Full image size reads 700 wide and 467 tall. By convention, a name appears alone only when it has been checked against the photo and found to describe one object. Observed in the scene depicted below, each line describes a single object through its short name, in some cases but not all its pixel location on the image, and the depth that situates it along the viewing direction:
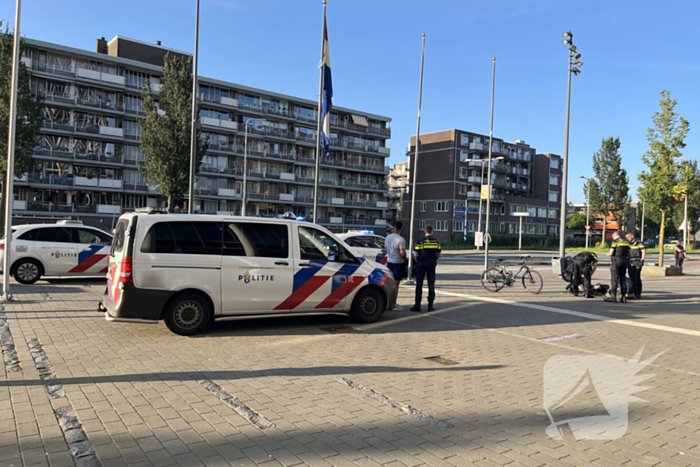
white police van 7.54
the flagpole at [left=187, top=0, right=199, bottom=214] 19.16
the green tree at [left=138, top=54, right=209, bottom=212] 31.17
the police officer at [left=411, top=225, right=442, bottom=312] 10.80
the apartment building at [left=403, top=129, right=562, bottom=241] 77.19
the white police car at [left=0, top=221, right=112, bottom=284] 13.15
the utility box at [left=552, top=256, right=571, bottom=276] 16.86
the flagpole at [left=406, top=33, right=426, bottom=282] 17.76
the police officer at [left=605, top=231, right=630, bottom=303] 12.65
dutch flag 14.80
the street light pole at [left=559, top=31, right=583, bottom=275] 18.70
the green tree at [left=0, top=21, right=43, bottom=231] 25.94
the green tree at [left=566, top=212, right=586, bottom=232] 95.94
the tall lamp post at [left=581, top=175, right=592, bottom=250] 63.19
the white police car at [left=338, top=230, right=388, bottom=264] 16.49
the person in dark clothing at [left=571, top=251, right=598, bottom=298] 14.08
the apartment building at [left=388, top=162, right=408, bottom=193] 122.09
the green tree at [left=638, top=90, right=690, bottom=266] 23.80
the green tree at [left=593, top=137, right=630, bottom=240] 64.06
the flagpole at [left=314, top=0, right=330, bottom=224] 14.62
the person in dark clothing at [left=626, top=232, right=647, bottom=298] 14.20
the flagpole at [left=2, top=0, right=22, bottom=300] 10.54
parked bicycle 15.19
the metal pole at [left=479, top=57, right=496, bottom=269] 22.56
